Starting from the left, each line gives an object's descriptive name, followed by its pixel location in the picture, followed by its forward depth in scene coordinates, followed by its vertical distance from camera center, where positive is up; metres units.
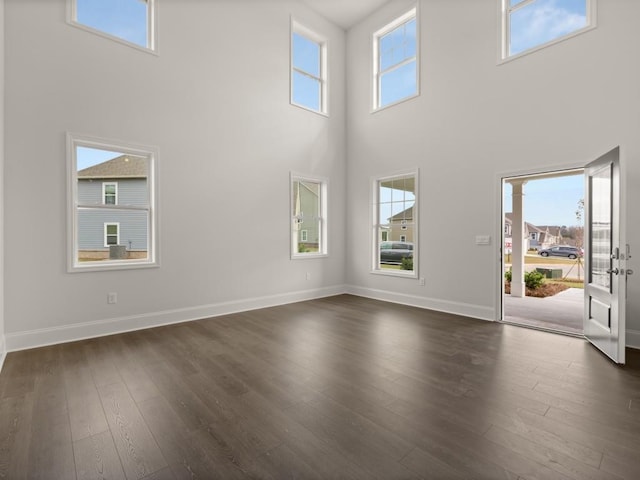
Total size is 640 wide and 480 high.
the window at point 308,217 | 5.87 +0.37
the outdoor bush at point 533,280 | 7.57 -1.06
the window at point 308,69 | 5.92 +3.22
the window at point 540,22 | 3.81 +2.74
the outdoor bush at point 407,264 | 5.70 -0.50
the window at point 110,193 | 3.94 +0.54
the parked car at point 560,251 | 8.83 -0.44
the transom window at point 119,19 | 3.79 +2.73
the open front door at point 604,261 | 2.99 -0.26
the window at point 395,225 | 5.57 +0.21
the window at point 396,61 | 5.62 +3.23
